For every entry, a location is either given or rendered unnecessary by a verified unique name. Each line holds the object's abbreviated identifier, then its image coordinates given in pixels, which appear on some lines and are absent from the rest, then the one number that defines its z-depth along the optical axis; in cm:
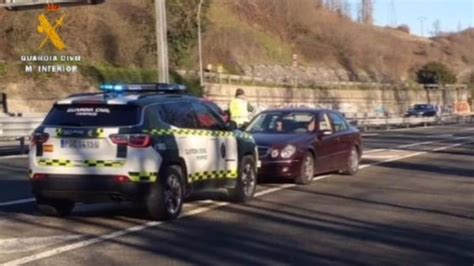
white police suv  1288
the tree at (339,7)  12106
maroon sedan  1825
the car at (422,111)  7075
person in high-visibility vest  2197
